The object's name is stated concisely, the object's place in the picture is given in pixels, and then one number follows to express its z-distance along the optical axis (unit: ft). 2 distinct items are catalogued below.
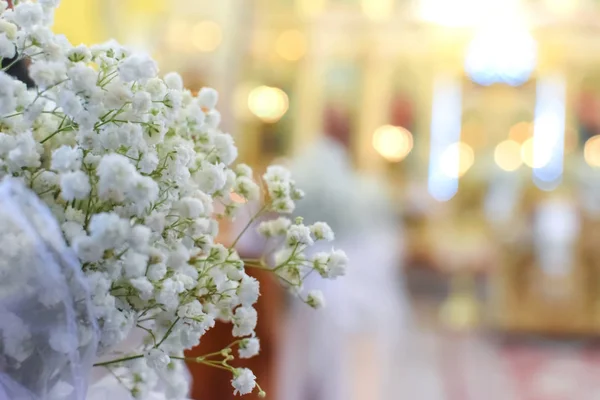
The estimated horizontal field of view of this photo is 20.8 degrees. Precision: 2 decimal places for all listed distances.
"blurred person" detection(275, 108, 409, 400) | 9.11
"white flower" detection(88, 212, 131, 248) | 1.58
